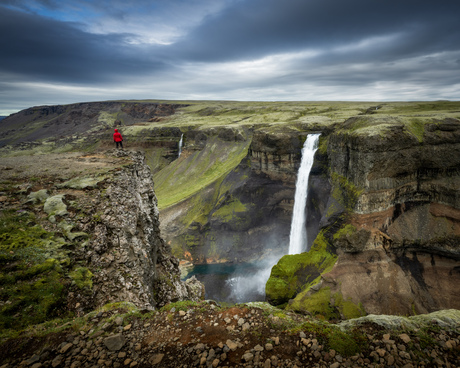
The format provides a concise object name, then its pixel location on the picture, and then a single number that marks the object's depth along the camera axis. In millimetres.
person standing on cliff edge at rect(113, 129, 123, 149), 20988
